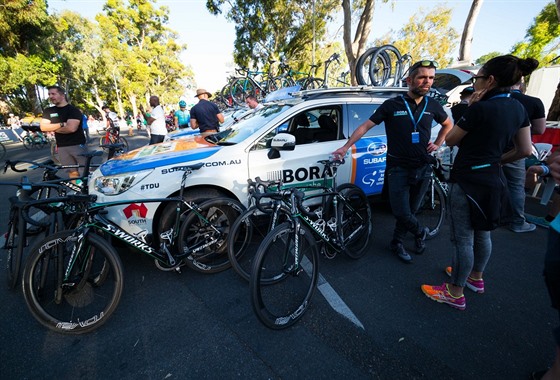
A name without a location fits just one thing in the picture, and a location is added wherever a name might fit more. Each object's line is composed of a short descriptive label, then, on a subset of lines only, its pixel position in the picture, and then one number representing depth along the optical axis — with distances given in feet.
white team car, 8.08
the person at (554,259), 3.69
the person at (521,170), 9.39
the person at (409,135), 8.02
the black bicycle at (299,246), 6.25
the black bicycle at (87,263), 6.03
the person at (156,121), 22.61
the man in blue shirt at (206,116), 18.51
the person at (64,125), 12.98
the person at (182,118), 37.64
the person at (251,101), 23.73
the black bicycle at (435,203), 10.73
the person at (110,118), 35.19
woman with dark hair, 5.64
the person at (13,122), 50.90
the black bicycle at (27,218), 6.26
